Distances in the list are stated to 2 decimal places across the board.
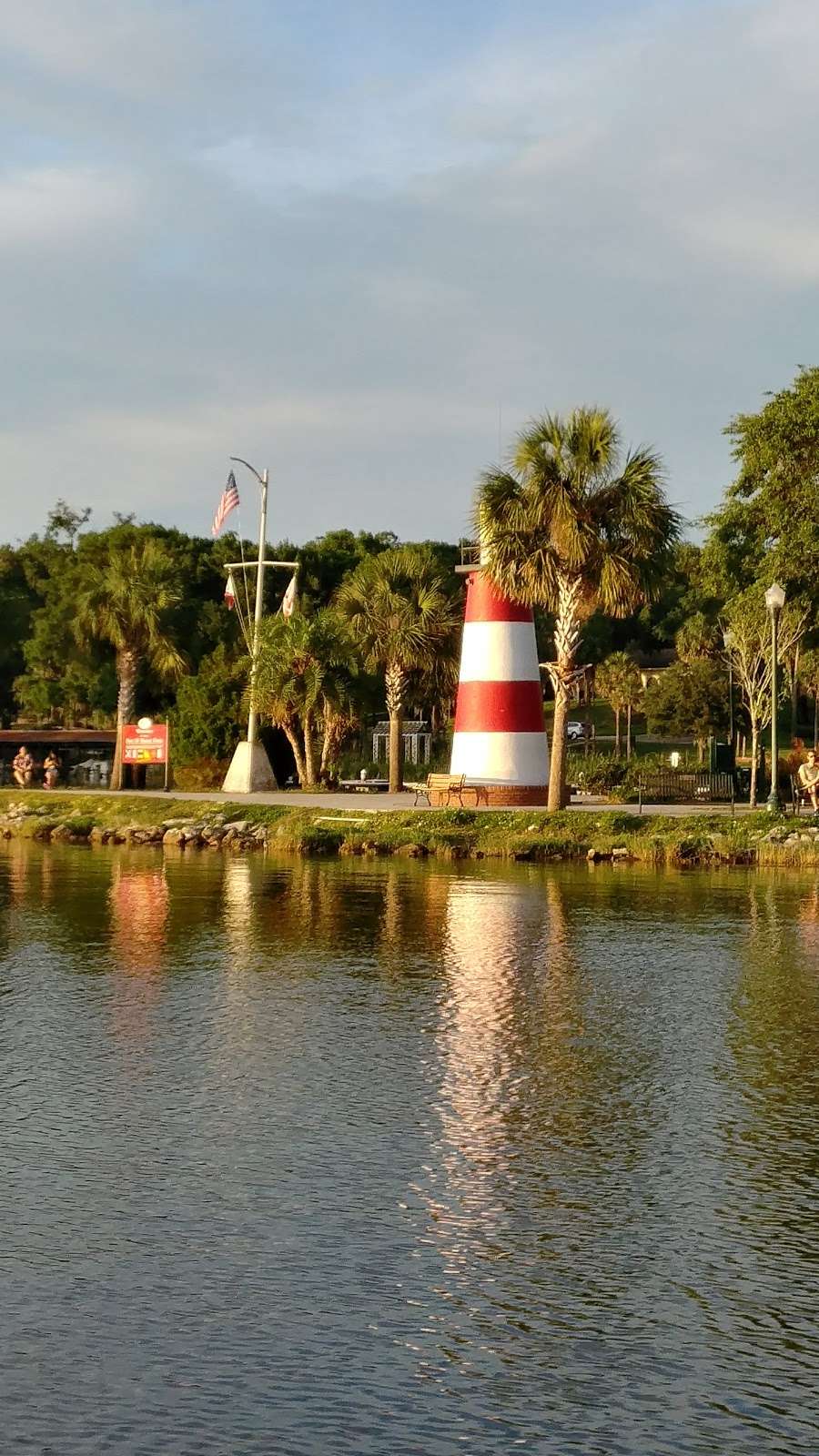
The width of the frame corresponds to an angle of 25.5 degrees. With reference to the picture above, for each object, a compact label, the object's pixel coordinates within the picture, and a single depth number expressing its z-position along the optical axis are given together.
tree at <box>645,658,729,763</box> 87.44
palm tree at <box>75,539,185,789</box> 59.50
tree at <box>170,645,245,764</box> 57.12
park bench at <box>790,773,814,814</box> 42.27
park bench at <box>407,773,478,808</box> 46.12
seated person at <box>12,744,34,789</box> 60.38
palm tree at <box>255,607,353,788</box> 52.09
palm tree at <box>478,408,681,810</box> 40.09
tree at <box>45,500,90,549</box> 108.69
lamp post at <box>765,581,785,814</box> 36.94
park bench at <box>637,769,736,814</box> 47.94
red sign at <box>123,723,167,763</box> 56.47
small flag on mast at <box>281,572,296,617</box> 53.44
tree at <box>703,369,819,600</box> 42.38
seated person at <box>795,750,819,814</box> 41.56
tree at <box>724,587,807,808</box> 52.28
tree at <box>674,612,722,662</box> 92.69
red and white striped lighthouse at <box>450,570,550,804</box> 47.38
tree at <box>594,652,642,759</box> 96.81
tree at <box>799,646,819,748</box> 75.27
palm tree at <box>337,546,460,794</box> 52.94
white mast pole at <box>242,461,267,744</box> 51.84
